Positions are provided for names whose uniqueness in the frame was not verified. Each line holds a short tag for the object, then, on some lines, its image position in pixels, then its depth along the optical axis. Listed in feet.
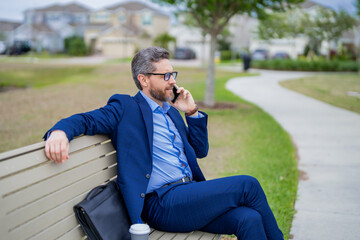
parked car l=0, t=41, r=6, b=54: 205.69
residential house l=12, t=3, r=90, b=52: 255.09
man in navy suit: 8.66
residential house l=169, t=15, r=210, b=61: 233.96
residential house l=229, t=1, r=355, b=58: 209.56
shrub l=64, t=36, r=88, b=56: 216.95
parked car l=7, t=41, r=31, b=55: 204.74
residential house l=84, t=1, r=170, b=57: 237.25
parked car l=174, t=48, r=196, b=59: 177.47
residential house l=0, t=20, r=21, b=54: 273.05
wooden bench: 6.51
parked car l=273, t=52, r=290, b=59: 167.43
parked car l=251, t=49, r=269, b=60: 164.90
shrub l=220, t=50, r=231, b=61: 185.16
